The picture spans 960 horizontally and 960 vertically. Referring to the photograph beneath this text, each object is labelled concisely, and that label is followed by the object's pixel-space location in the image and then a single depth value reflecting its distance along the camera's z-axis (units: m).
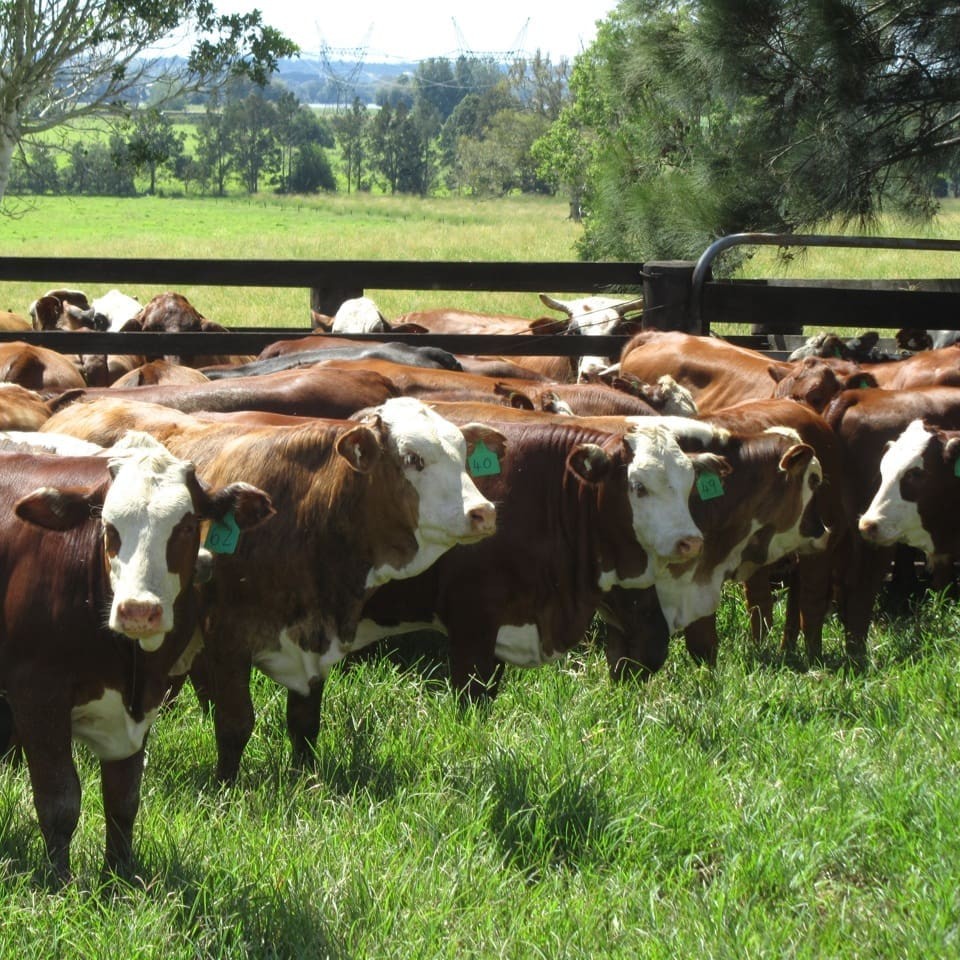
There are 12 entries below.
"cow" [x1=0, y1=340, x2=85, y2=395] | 17.19
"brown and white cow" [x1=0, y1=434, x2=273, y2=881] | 7.73
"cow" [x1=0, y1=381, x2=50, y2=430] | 12.78
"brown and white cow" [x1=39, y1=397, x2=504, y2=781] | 9.94
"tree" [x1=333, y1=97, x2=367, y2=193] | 181.75
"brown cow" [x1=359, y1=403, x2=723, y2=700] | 11.06
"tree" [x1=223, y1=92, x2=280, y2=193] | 161.87
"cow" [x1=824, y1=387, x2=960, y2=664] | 13.37
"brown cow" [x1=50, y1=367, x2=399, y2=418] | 13.36
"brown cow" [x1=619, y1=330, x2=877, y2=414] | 15.41
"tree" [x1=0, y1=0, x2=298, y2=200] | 41.03
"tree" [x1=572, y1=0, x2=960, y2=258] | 18.11
